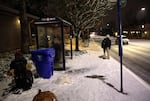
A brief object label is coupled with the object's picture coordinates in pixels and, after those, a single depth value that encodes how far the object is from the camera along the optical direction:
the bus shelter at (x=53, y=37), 5.66
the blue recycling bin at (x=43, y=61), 4.67
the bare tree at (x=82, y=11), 10.79
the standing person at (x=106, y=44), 8.24
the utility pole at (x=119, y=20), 3.48
